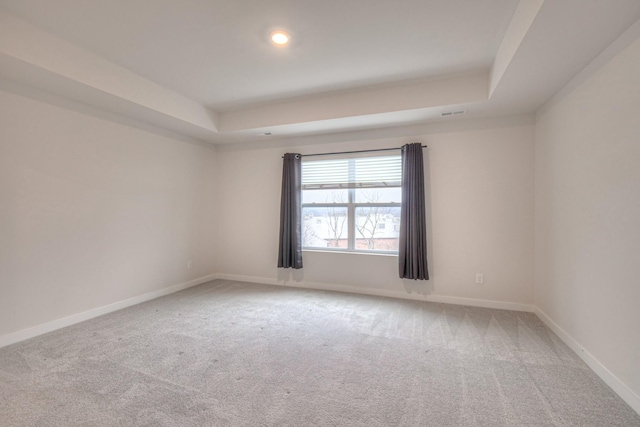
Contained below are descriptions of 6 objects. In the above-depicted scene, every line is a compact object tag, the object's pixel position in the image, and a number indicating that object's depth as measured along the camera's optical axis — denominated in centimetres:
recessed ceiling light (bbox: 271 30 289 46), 225
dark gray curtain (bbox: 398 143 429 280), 361
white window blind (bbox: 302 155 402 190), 393
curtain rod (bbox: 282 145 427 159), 386
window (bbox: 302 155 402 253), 397
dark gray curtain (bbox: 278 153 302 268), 428
